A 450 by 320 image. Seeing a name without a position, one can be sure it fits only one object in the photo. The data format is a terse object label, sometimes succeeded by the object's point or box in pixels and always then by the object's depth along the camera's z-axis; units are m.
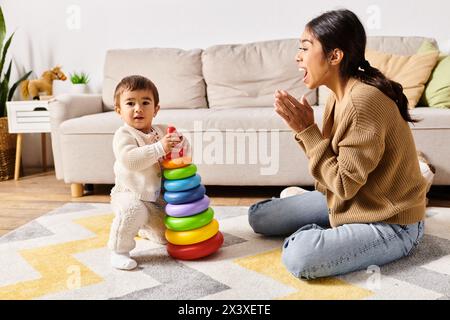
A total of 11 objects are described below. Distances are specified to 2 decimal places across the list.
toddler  1.43
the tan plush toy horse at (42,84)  3.05
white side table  2.86
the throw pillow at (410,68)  2.40
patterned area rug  1.22
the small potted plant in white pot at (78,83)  3.07
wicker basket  2.96
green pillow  2.32
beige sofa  2.21
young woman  1.23
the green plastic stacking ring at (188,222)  1.41
